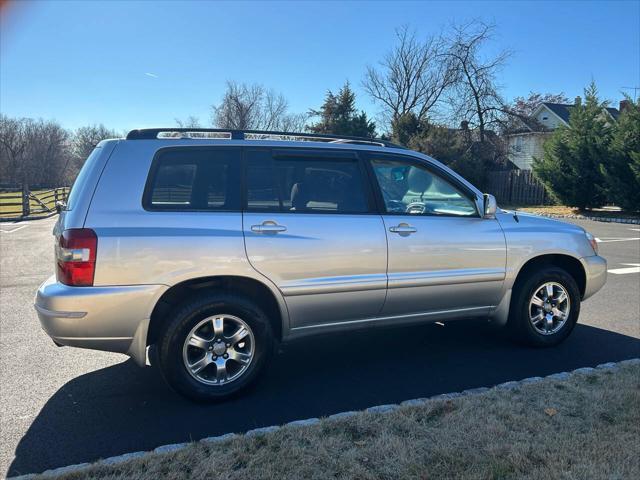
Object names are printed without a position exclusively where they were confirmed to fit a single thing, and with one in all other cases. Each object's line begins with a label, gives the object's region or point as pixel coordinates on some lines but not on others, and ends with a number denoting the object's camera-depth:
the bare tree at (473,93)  32.78
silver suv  3.36
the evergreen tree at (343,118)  39.34
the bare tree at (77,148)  66.69
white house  33.22
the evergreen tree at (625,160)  18.95
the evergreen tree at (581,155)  20.73
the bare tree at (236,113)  43.66
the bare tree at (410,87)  41.75
